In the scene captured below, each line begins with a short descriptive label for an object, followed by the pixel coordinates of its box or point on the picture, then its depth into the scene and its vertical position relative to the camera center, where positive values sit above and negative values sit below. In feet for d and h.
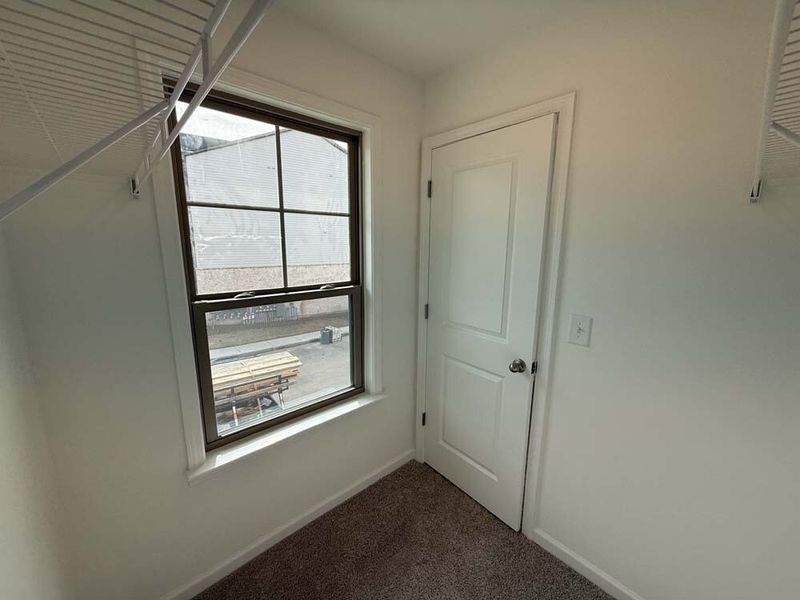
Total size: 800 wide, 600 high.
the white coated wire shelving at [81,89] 1.58 +0.93
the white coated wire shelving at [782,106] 1.47 +0.95
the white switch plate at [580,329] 4.41 -1.09
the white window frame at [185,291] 3.77 -0.44
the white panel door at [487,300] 4.79 -0.86
